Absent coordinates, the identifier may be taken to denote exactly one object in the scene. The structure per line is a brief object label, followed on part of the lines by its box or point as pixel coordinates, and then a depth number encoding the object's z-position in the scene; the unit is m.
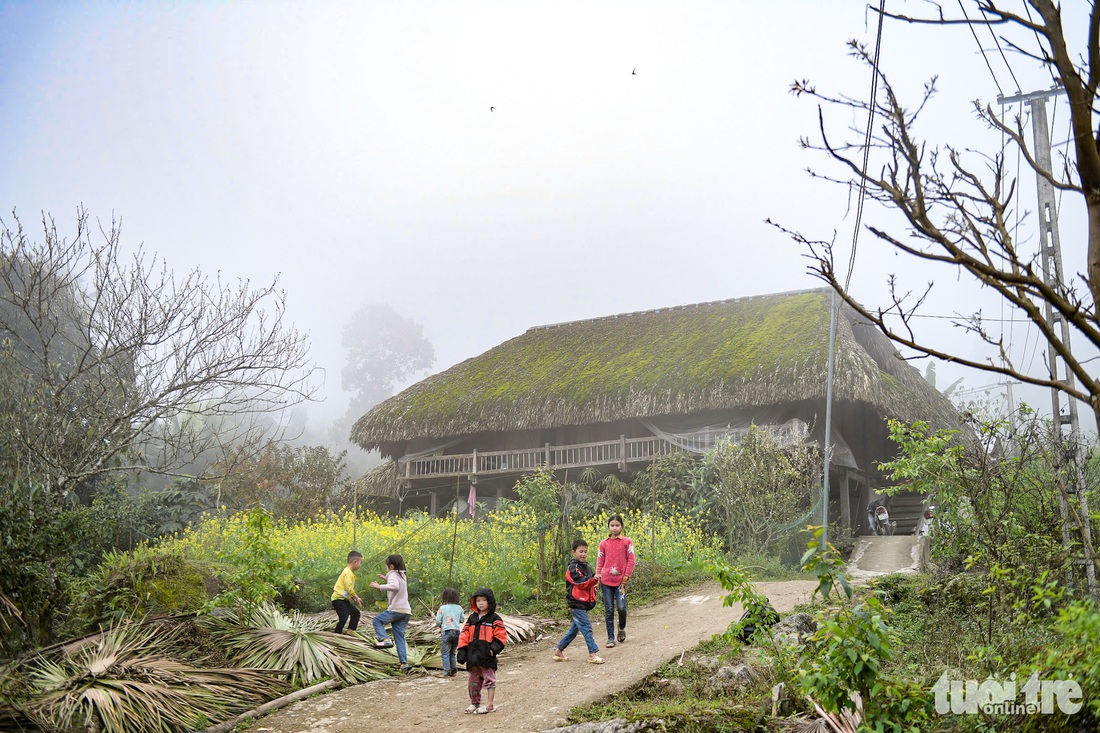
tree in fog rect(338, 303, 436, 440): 60.03
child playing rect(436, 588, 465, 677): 7.57
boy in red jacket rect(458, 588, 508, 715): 6.28
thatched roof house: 16.89
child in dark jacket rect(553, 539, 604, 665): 7.66
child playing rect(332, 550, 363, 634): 8.40
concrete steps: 12.80
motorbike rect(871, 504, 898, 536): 19.06
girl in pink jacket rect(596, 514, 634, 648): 8.27
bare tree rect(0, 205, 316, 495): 9.80
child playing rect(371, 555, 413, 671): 7.89
